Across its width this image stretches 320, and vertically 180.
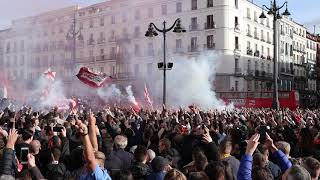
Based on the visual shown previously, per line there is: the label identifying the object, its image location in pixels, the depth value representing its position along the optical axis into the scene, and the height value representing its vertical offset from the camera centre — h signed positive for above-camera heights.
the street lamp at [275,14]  19.55 +3.31
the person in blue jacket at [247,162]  4.19 -0.69
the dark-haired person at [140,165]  5.23 -0.91
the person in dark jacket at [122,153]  5.98 -0.87
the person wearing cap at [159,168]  4.91 -0.87
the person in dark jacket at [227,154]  5.41 -0.81
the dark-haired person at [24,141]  6.39 -0.76
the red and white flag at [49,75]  23.77 +0.74
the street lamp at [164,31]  19.00 +2.38
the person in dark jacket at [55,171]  5.15 -0.95
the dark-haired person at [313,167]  4.23 -0.74
